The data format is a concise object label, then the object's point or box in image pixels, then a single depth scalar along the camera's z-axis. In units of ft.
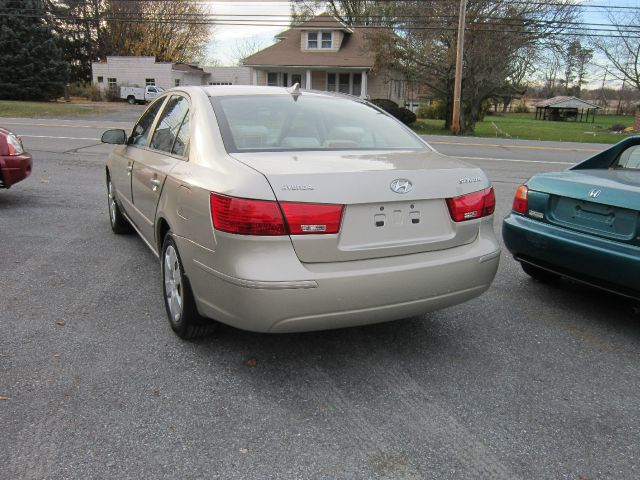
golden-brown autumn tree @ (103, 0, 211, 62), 185.68
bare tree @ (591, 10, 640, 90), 120.37
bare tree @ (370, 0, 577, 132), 82.38
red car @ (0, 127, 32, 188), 22.44
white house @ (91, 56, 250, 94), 171.53
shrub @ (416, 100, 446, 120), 136.05
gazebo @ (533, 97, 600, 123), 208.03
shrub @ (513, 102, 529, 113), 249.14
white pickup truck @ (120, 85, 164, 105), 156.15
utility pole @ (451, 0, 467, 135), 77.24
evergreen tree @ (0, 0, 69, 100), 129.59
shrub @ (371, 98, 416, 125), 93.04
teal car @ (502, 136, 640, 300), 11.92
